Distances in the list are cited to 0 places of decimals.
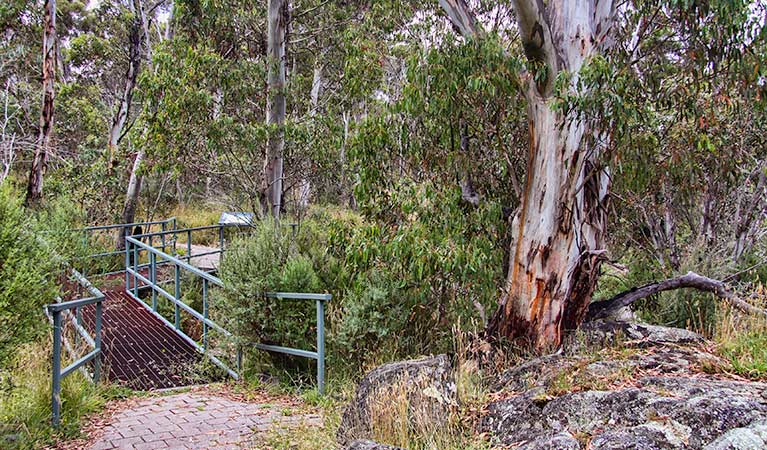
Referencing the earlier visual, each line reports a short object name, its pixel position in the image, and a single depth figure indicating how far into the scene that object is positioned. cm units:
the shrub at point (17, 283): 427
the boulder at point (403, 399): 407
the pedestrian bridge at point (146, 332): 597
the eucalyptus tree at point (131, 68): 1562
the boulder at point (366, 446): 346
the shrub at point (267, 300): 659
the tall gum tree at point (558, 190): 635
